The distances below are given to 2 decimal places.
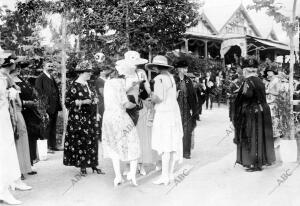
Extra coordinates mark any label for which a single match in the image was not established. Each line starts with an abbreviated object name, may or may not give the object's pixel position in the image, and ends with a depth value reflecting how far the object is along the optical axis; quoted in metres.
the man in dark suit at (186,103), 8.37
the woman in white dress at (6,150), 5.30
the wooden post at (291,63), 7.86
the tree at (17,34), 14.69
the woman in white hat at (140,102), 6.36
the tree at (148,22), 12.39
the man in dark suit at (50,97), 9.20
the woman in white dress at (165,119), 6.28
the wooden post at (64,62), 10.47
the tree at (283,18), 8.11
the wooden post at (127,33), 12.28
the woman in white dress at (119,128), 6.07
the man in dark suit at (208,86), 19.53
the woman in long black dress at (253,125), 7.00
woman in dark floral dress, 6.77
